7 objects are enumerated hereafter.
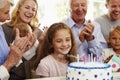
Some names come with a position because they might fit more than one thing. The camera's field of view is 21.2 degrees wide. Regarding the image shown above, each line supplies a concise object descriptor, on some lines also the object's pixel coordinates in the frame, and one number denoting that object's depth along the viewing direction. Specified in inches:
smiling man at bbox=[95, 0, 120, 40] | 99.4
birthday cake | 74.5
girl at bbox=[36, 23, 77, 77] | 93.2
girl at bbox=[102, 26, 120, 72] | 99.9
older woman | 87.2
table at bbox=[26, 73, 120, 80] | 91.8
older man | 95.9
